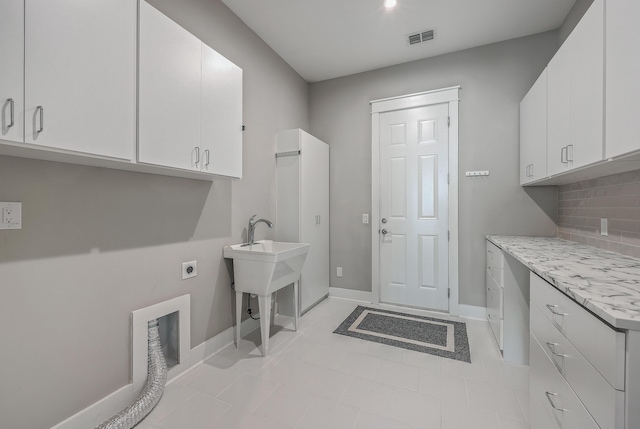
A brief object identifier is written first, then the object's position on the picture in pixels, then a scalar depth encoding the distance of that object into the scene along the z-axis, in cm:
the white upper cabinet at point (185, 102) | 145
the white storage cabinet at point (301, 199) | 295
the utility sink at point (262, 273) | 212
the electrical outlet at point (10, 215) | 116
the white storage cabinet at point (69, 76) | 97
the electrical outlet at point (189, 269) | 198
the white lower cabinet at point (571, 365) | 75
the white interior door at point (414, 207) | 306
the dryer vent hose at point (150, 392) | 141
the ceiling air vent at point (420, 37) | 268
